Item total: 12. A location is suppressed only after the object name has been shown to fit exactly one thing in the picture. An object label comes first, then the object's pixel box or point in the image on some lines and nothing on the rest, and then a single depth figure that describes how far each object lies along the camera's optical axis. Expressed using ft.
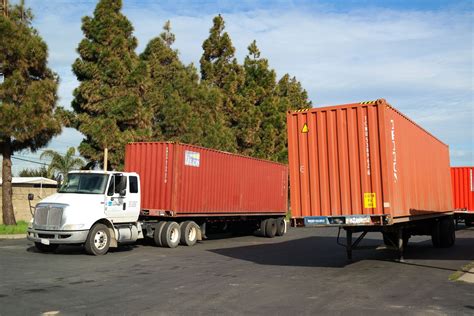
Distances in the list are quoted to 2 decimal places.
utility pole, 75.58
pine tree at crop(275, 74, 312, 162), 128.16
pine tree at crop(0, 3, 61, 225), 71.20
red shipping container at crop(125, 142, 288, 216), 57.16
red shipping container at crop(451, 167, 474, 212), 81.71
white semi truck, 46.52
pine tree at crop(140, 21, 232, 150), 93.76
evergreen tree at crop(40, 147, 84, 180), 148.90
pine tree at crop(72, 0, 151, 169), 79.15
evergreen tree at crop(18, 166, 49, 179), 217.17
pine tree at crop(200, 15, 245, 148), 121.70
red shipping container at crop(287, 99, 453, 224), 35.73
